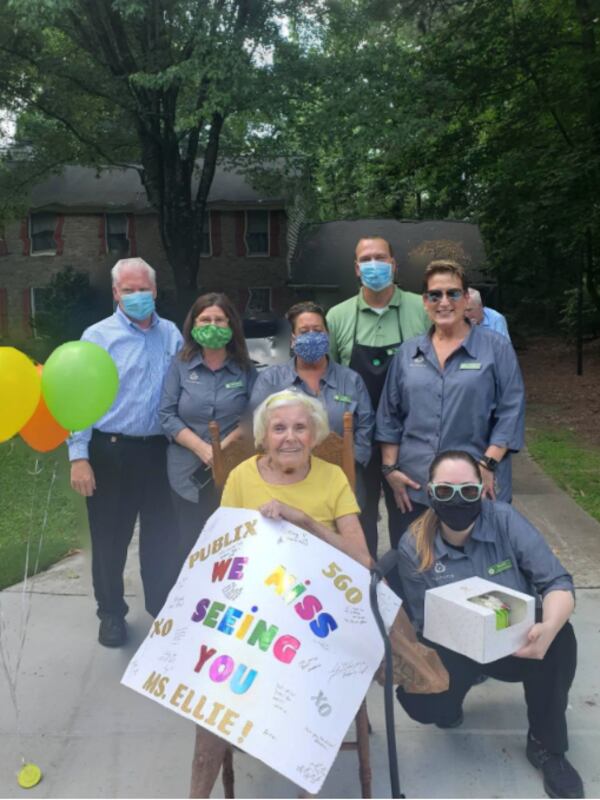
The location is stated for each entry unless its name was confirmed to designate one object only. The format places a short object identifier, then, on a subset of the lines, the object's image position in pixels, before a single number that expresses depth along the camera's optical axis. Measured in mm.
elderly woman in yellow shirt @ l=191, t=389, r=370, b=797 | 2771
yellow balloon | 2725
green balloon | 2951
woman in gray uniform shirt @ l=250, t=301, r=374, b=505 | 3377
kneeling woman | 2641
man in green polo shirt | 3678
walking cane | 2211
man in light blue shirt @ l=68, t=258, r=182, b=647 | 3611
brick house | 23859
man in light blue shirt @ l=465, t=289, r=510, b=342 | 4250
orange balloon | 3240
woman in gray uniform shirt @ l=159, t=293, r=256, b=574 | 3504
